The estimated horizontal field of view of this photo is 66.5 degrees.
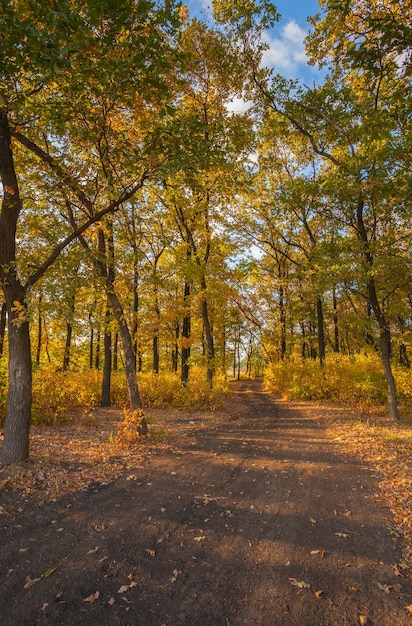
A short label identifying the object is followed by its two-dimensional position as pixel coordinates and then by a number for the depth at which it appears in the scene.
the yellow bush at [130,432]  7.88
